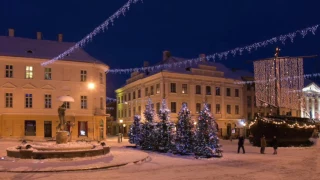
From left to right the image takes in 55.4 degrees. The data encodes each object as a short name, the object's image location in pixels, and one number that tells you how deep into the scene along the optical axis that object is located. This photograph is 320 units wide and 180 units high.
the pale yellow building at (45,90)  34.00
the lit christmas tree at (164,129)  23.65
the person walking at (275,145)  22.33
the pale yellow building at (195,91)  44.73
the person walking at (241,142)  22.88
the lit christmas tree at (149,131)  24.38
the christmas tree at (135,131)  27.47
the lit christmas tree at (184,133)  21.16
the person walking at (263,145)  22.74
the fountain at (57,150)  16.15
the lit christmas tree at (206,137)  19.91
